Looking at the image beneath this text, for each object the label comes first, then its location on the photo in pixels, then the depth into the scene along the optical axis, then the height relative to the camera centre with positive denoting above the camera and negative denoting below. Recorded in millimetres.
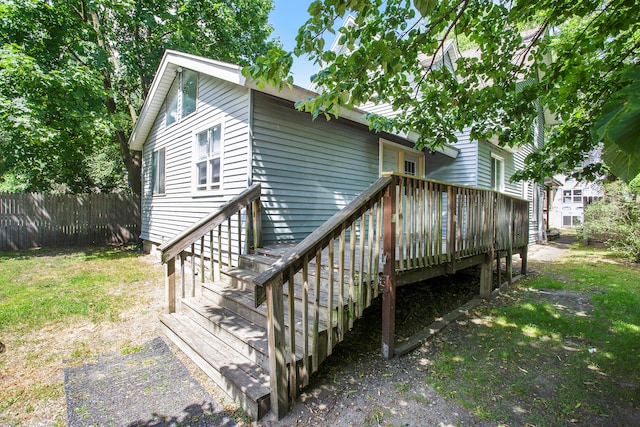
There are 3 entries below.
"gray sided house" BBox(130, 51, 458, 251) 5480 +1344
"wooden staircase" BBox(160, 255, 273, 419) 2568 -1340
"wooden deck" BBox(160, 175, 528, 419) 2473 -749
